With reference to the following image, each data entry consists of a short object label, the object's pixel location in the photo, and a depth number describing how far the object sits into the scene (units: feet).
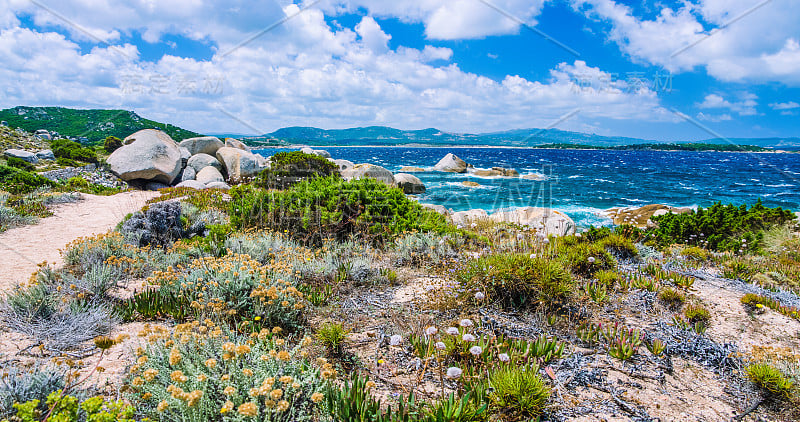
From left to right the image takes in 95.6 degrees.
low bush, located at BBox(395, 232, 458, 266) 20.89
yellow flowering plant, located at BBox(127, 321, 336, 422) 6.65
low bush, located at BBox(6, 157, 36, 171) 51.24
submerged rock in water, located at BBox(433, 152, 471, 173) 147.13
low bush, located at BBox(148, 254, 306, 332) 12.12
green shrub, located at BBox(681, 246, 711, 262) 22.21
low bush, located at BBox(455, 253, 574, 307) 14.08
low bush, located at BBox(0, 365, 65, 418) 7.54
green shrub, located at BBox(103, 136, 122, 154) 76.02
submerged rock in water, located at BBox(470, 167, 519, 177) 137.18
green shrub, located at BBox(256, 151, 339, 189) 47.65
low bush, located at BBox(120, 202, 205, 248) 22.04
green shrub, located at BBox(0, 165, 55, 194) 37.78
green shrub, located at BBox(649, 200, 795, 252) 27.12
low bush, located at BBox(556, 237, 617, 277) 17.76
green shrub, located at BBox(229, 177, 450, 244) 23.98
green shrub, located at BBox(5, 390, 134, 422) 6.26
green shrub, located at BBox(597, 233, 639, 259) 21.77
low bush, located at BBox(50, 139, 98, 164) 62.23
